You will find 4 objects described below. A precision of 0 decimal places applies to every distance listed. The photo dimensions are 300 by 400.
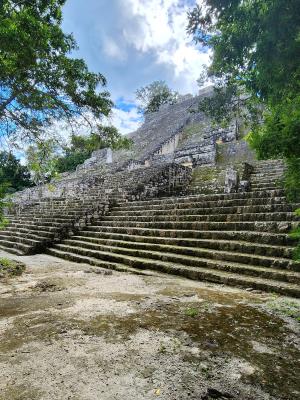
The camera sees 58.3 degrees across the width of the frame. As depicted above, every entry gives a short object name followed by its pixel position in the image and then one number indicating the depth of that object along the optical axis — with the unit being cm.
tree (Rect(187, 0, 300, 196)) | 230
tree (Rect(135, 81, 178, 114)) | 3594
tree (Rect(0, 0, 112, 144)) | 462
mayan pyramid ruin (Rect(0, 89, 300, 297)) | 465
